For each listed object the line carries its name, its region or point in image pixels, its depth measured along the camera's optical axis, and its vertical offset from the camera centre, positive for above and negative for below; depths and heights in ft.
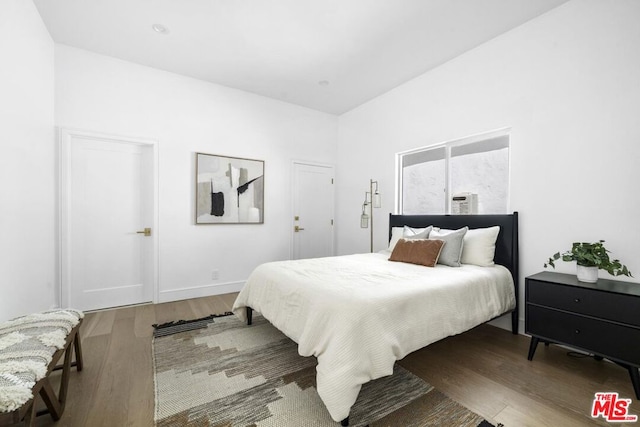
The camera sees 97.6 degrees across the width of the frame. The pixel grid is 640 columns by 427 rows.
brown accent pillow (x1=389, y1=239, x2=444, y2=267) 8.79 -1.32
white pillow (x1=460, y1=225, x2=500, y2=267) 8.91 -1.13
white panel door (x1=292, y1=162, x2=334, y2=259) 15.53 -0.01
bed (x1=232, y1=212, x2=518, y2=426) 4.97 -2.13
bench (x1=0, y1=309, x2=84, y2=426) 3.39 -2.25
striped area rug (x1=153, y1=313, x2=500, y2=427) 5.05 -3.78
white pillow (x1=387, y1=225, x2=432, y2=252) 10.17 -0.85
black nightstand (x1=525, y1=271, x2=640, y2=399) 5.86 -2.39
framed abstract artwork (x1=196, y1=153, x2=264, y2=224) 12.64 +0.91
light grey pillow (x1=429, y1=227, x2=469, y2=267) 8.85 -1.17
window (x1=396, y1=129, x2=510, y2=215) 9.88 +1.41
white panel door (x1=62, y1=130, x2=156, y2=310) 10.39 -0.61
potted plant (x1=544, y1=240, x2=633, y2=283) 6.63 -1.17
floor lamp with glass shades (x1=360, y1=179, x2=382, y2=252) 13.25 +0.42
